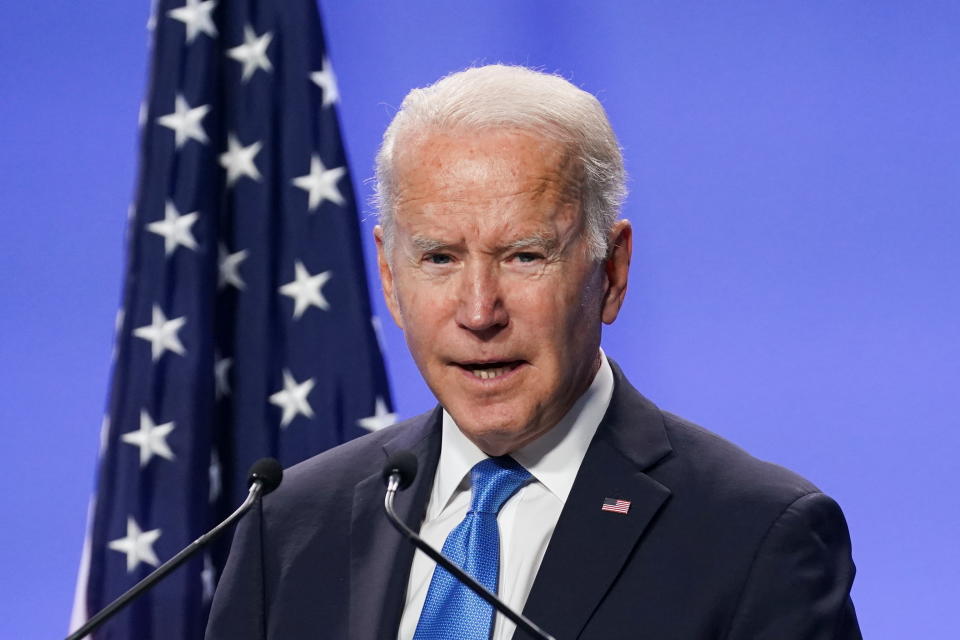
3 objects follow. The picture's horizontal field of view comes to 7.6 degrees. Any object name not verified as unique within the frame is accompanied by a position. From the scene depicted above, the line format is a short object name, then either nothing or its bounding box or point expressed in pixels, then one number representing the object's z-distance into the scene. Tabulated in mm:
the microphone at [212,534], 4794
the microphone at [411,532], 4798
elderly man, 4960
